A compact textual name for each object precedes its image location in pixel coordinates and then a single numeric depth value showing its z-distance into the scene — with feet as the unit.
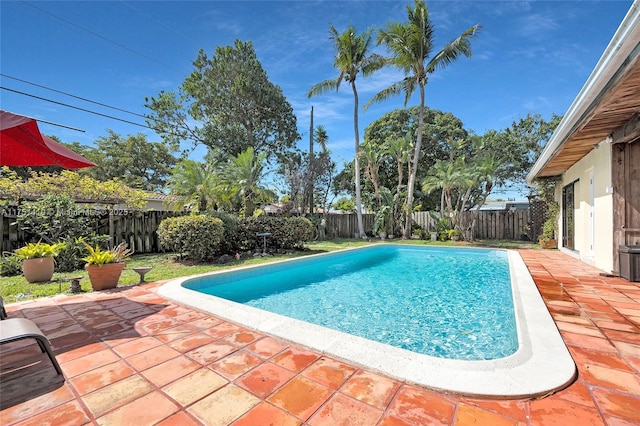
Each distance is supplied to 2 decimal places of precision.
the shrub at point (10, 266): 22.61
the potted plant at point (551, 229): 39.14
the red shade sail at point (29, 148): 9.86
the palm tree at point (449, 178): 46.52
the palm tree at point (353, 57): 53.62
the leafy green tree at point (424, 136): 73.05
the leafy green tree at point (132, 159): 78.74
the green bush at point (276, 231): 36.50
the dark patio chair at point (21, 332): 7.06
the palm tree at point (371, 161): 57.00
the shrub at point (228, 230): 32.97
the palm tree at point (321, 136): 79.51
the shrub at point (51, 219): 24.20
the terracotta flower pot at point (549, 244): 39.00
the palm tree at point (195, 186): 37.47
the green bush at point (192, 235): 28.78
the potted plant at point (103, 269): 17.62
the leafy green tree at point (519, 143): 63.93
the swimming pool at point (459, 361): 7.14
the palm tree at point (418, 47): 48.49
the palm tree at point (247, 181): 40.52
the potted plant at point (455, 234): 51.90
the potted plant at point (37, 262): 20.15
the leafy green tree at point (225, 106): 65.26
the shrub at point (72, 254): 24.55
